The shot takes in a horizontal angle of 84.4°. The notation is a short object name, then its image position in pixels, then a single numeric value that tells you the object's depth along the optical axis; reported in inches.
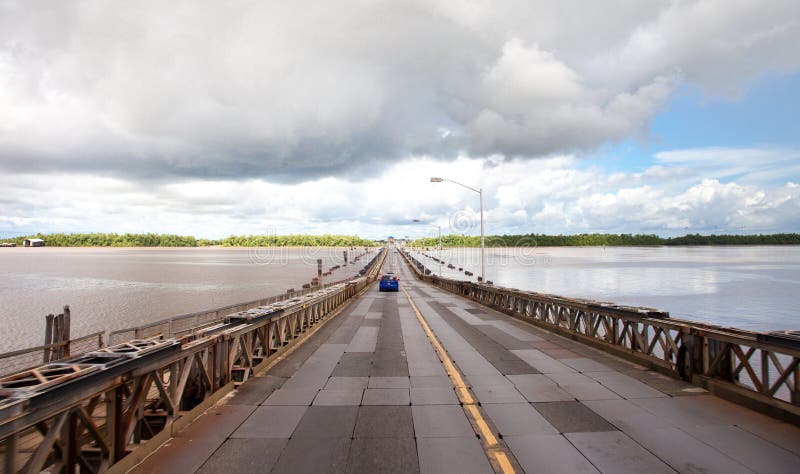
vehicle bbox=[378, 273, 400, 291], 1561.3
